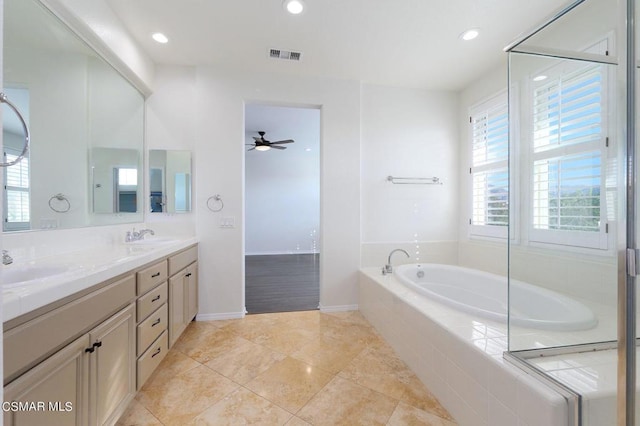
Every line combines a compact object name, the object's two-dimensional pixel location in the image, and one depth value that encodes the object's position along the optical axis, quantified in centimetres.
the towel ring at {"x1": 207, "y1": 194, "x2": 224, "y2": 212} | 287
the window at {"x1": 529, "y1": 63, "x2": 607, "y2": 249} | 155
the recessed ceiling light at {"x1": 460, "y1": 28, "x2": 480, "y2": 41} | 232
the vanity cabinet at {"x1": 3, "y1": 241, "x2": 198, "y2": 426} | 88
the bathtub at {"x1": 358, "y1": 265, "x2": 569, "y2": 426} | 114
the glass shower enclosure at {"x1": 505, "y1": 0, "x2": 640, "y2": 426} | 109
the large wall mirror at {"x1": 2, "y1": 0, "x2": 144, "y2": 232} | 148
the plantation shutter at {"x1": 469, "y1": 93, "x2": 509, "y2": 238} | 285
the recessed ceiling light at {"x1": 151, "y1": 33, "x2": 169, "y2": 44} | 237
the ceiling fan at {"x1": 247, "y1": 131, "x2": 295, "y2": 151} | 500
